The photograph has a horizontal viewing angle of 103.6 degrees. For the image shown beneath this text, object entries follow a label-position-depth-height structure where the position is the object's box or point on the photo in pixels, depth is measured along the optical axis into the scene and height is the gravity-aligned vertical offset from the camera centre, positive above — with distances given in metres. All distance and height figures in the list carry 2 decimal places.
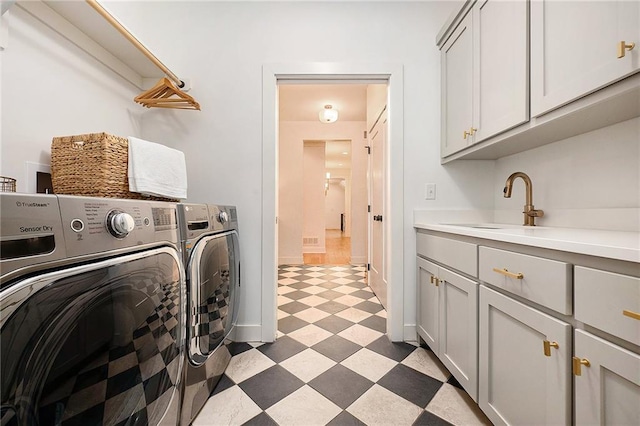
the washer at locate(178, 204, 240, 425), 1.00 -0.40
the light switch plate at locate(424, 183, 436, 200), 1.82 +0.14
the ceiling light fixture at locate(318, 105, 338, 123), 3.66 +1.42
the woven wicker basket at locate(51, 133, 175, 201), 1.06 +0.20
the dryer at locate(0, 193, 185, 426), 0.44 -0.22
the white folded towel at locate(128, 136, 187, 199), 1.15 +0.21
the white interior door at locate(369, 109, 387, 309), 2.33 +0.00
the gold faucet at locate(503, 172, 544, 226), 1.39 +0.06
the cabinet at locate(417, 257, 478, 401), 1.11 -0.57
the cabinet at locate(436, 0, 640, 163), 0.81 +0.57
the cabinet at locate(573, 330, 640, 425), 0.57 -0.42
